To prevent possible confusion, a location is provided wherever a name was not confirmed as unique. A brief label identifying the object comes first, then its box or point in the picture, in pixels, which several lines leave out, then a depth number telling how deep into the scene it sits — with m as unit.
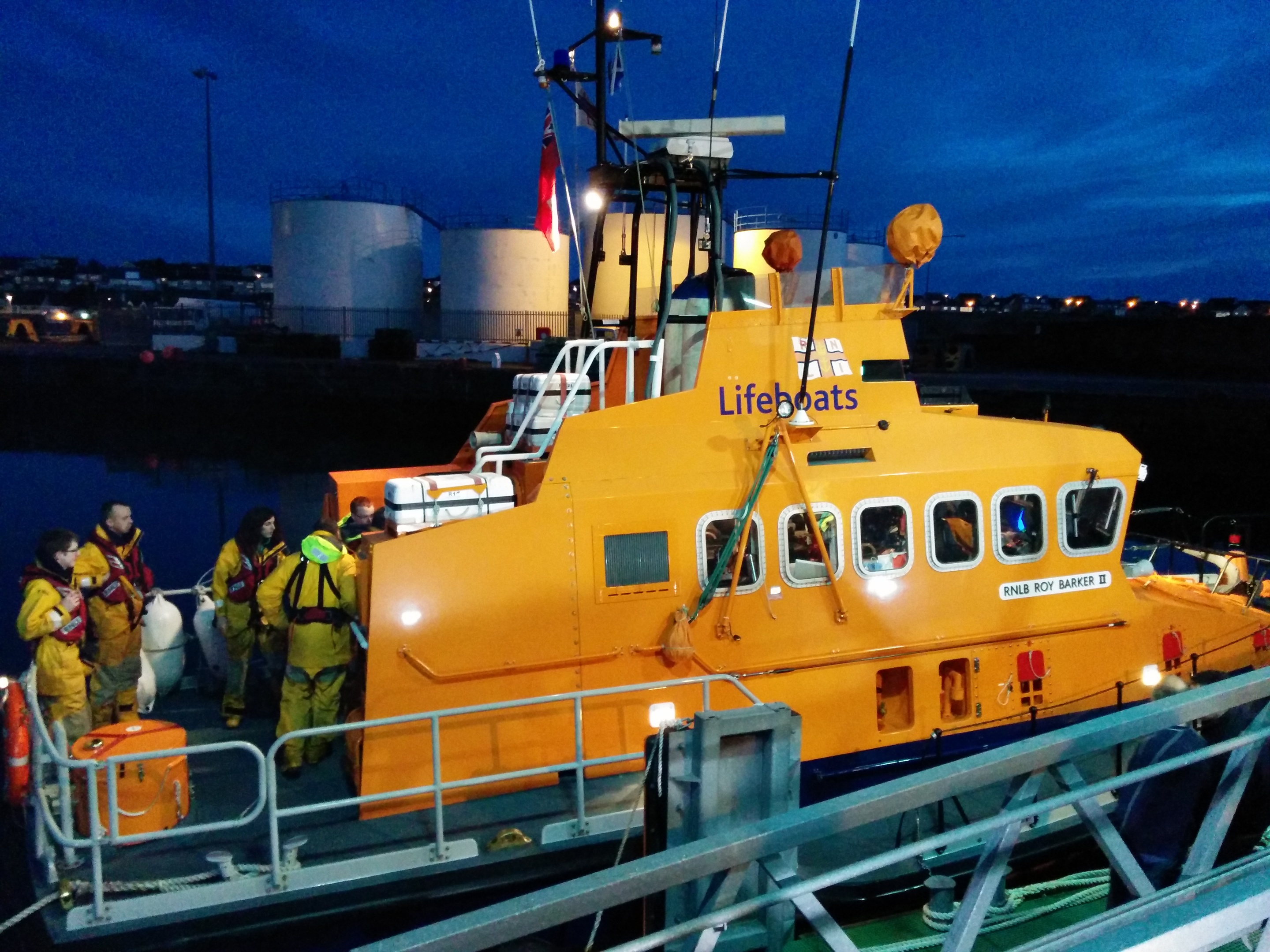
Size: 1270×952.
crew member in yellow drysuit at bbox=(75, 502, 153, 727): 5.23
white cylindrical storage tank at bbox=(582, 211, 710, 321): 23.72
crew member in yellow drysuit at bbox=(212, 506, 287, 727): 5.62
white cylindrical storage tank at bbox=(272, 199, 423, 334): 36.81
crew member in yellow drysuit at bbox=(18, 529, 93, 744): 4.58
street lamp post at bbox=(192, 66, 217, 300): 39.16
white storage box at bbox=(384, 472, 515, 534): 5.09
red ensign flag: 7.02
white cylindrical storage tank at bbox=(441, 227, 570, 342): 38.25
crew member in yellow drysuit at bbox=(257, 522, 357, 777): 4.77
